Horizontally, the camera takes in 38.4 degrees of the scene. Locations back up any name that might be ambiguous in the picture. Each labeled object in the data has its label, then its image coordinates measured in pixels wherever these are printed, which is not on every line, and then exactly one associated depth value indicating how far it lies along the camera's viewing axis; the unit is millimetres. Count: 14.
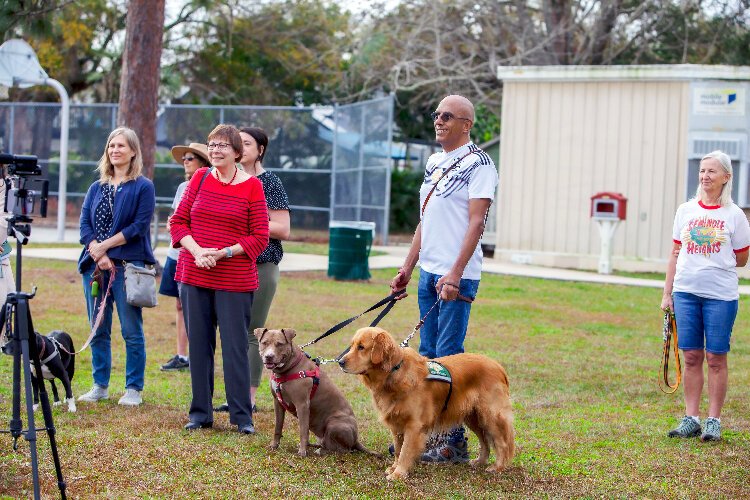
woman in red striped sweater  6543
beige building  19969
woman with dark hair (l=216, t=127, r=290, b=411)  7078
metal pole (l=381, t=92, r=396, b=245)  23453
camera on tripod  4949
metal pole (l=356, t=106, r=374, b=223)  23891
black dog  7133
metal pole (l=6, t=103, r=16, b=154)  25891
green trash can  16750
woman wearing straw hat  9148
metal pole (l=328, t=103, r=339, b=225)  23953
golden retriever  5633
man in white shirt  6020
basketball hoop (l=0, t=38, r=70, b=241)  18938
